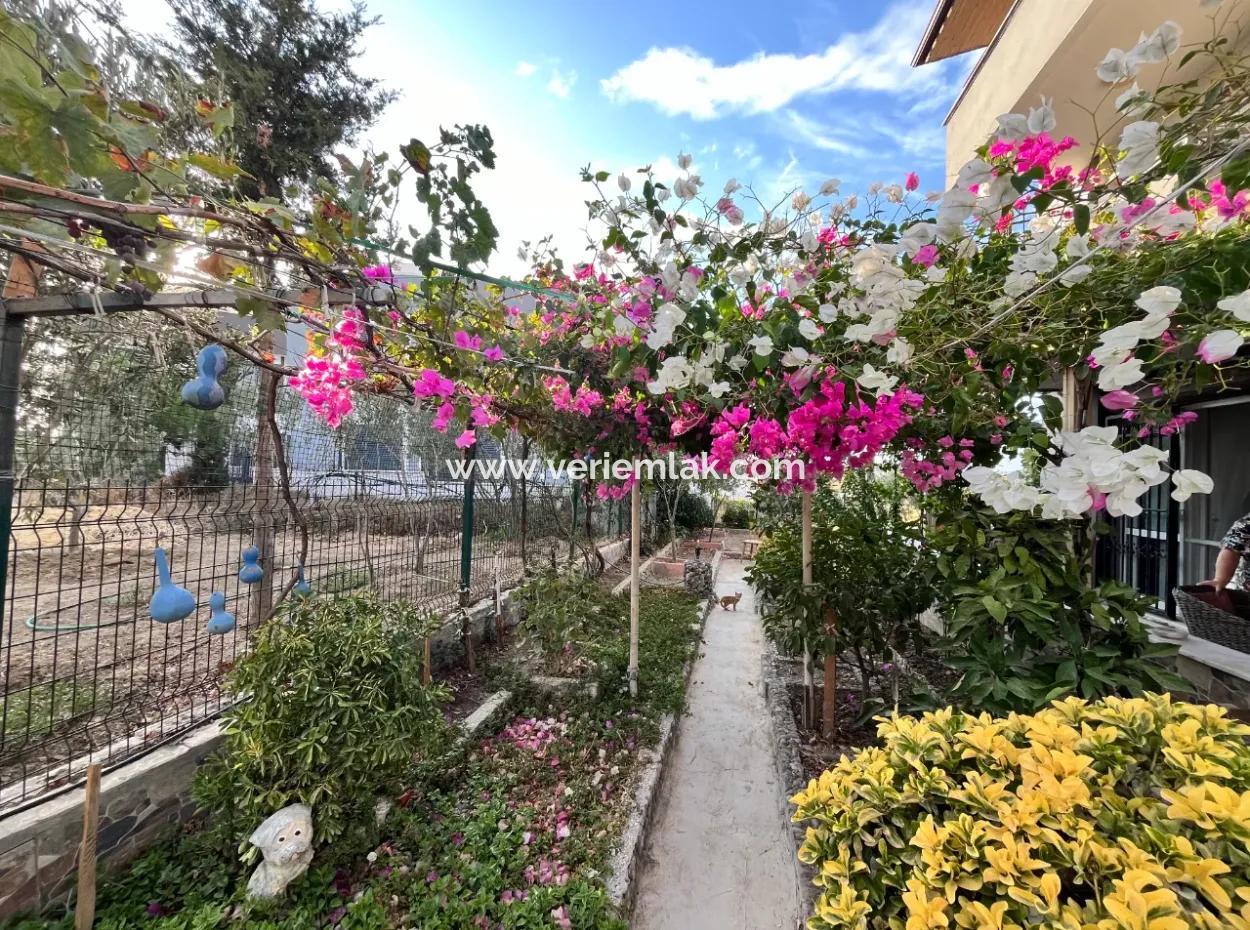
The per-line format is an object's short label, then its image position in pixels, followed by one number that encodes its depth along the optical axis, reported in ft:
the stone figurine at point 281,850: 5.29
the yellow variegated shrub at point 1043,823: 2.63
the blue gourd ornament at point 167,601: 5.93
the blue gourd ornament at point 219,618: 7.01
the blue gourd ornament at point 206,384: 5.78
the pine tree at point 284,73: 13.78
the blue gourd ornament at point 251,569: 7.68
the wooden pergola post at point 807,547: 9.17
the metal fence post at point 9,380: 5.30
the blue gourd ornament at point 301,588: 7.38
